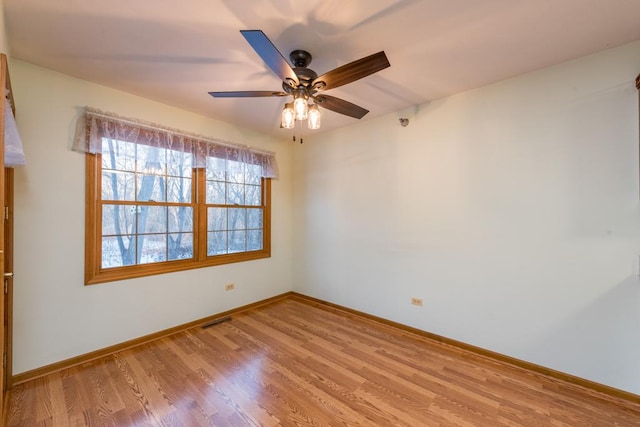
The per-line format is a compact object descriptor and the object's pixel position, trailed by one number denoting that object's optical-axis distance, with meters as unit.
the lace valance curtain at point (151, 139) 2.44
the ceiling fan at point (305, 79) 1.49
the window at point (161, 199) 2.53
